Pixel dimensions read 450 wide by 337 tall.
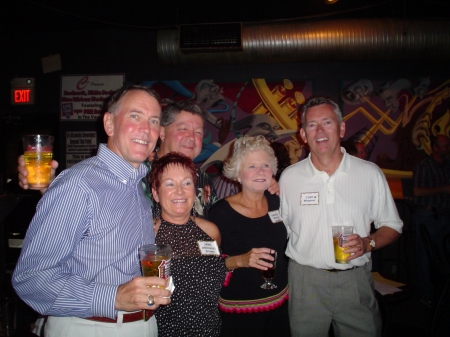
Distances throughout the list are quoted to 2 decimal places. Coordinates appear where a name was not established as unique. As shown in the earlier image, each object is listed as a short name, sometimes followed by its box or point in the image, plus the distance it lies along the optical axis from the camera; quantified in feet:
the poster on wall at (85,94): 20.10
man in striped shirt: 4.22
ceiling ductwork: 15.60
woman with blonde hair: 7.36
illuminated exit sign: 20.65
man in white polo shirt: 7.31
